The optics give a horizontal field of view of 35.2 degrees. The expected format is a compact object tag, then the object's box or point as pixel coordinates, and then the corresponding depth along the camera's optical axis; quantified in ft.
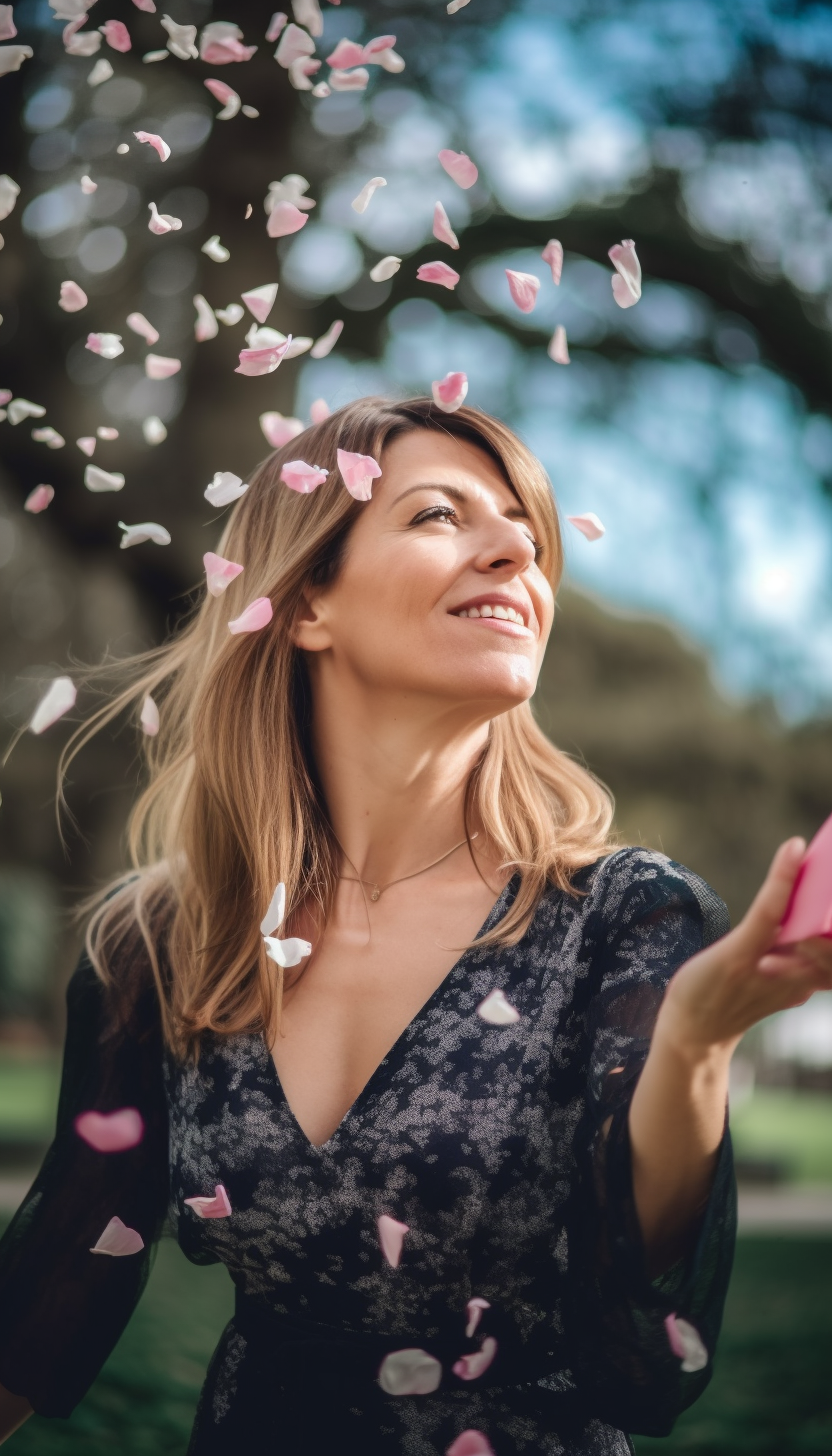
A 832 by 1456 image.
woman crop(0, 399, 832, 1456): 5.56
